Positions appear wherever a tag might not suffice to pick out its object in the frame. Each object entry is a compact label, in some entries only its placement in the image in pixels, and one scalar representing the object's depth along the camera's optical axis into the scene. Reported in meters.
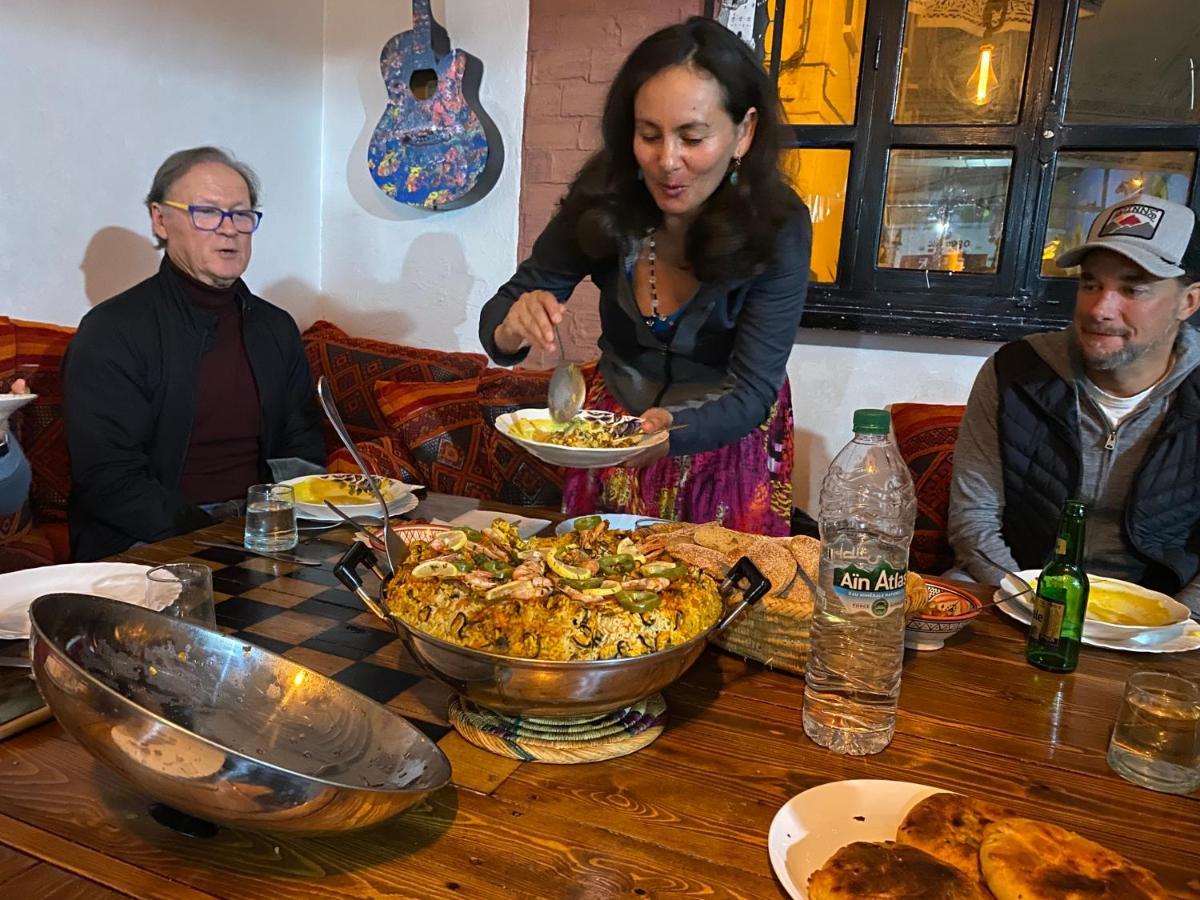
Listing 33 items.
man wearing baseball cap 1.86
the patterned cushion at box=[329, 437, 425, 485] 2.62
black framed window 2.46
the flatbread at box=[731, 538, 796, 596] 1.08
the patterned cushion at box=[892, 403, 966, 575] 2.43
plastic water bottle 0.88
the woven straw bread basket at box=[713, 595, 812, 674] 1.04
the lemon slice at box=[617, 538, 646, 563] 1.01
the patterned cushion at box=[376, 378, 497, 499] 2.75
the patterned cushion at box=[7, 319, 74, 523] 2.46
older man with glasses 2.15
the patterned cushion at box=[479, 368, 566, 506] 2.71
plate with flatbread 0.71
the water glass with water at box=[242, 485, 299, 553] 1.42
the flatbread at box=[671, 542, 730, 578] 1.04
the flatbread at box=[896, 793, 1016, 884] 0.71
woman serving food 1.71
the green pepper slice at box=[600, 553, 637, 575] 0.97
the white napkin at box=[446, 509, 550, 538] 1.54
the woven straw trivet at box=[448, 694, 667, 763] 0.86
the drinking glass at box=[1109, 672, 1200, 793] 0.88
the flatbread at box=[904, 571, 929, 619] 1.09
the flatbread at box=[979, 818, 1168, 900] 0.65
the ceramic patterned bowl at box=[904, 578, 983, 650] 1.15
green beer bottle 1.14
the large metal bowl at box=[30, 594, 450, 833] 0.64
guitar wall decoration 3.12
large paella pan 0.81
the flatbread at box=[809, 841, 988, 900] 0.65
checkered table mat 0.98
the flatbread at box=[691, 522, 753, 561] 1.19
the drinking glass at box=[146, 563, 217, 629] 1.05
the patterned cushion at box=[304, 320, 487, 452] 2.98
